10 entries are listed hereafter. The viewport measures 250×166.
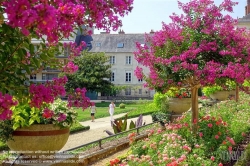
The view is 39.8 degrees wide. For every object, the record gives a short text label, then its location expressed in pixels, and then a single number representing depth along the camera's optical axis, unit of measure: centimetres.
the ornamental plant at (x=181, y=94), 1335
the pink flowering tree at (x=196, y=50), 752
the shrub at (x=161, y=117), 1286
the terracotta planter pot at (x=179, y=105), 1354
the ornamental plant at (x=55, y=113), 287
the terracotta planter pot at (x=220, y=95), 2047
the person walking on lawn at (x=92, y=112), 1883
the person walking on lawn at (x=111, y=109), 1806
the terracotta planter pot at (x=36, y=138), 488
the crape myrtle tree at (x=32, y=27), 162
